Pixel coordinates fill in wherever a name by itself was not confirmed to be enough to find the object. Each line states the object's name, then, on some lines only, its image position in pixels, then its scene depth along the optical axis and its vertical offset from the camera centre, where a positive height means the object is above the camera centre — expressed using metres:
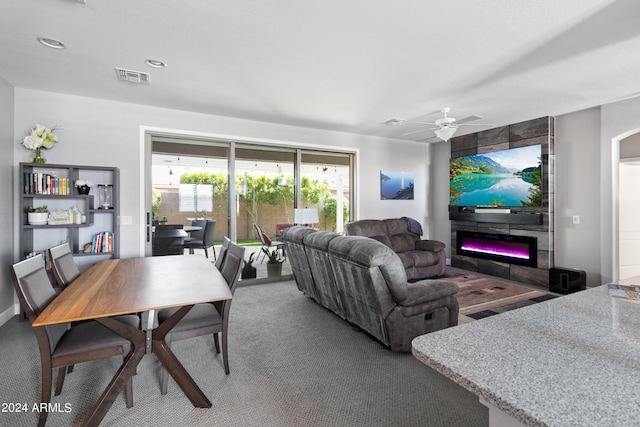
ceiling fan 4.28 +1.19
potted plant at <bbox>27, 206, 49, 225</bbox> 3.56 -0.04
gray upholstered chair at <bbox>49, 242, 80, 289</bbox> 2.49 -0.45
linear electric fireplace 5.16 -0.63
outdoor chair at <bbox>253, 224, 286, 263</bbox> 5.34 -0.51
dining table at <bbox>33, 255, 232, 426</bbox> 1.77 -0.54
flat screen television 5.08 +0.61
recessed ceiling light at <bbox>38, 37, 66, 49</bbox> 2.62 +1.45
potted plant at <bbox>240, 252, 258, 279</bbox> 5.04 -0.95
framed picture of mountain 6.44 +0.57
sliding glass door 4.68 +0.43
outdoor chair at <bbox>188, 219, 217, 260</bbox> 4.86 -0.44
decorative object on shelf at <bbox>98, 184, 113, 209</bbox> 4.03 +0.22
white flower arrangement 3.50 +0.84
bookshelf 3.60 +0.01
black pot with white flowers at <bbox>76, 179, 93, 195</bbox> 3.80 +0.32
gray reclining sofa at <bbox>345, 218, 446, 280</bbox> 5.20 -0.55
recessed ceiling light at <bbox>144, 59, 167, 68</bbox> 3.01 +1.46
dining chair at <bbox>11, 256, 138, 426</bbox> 1.78 -0.79
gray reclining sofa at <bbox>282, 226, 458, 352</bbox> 2.54 -0.70
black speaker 4.41 -0.99
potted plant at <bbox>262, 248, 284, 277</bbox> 5.25 -0.90
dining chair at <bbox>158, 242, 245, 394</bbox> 2.22 -0.80
